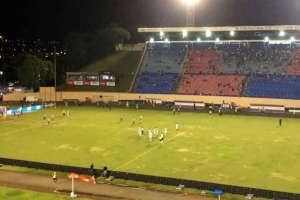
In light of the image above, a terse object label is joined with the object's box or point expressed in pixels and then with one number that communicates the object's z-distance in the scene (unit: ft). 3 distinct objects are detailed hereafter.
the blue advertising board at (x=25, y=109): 198.29
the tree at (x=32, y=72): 252.62
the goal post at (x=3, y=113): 188.83
